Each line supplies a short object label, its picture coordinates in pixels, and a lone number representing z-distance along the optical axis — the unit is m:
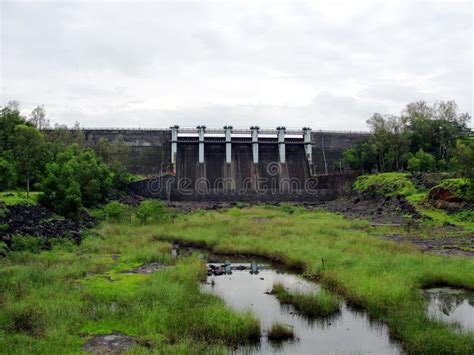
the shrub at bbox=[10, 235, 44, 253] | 19.03
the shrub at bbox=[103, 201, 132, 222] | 31.42
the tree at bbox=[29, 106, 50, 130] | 57.44
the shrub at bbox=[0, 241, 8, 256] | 17.96
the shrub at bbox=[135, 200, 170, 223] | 30.77
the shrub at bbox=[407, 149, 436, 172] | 51.49
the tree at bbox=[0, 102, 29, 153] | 37.30
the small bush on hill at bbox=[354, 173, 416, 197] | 41.66
